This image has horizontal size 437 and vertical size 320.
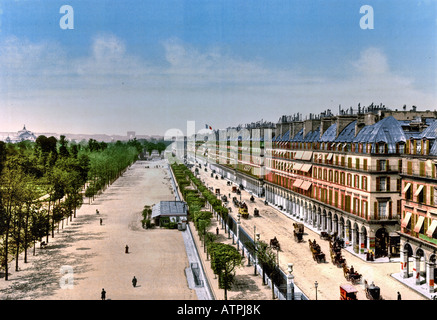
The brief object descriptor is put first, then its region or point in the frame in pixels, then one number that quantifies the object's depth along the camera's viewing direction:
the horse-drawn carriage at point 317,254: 40.78
